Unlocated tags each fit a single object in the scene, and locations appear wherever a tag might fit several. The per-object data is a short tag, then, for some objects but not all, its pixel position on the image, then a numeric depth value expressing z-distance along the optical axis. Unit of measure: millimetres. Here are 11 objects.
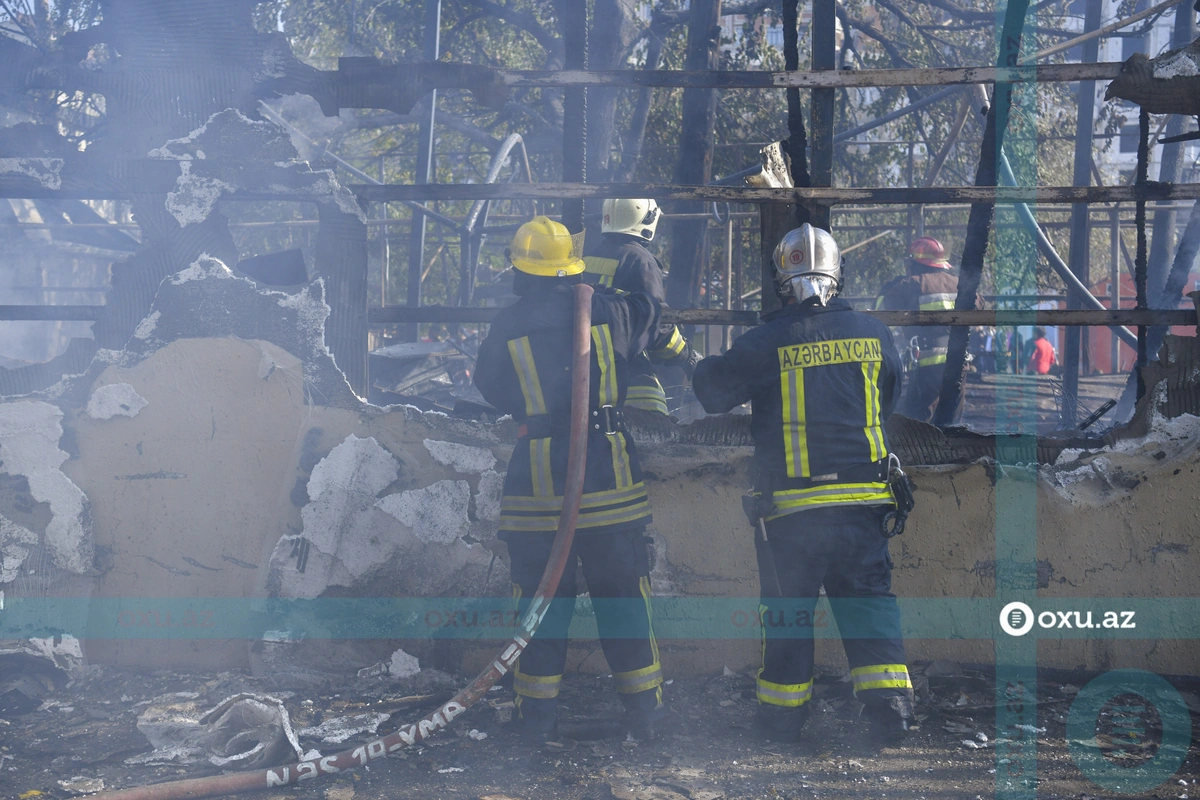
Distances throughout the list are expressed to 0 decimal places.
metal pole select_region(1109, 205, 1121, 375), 10823
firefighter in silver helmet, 3152
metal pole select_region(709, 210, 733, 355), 8891
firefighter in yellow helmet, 3344
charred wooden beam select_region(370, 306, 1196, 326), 3623
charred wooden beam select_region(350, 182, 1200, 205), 3576
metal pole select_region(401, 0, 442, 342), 10617
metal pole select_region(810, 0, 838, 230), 3738
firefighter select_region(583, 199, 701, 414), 3996
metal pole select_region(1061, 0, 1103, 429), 6379
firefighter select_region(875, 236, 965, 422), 7578
